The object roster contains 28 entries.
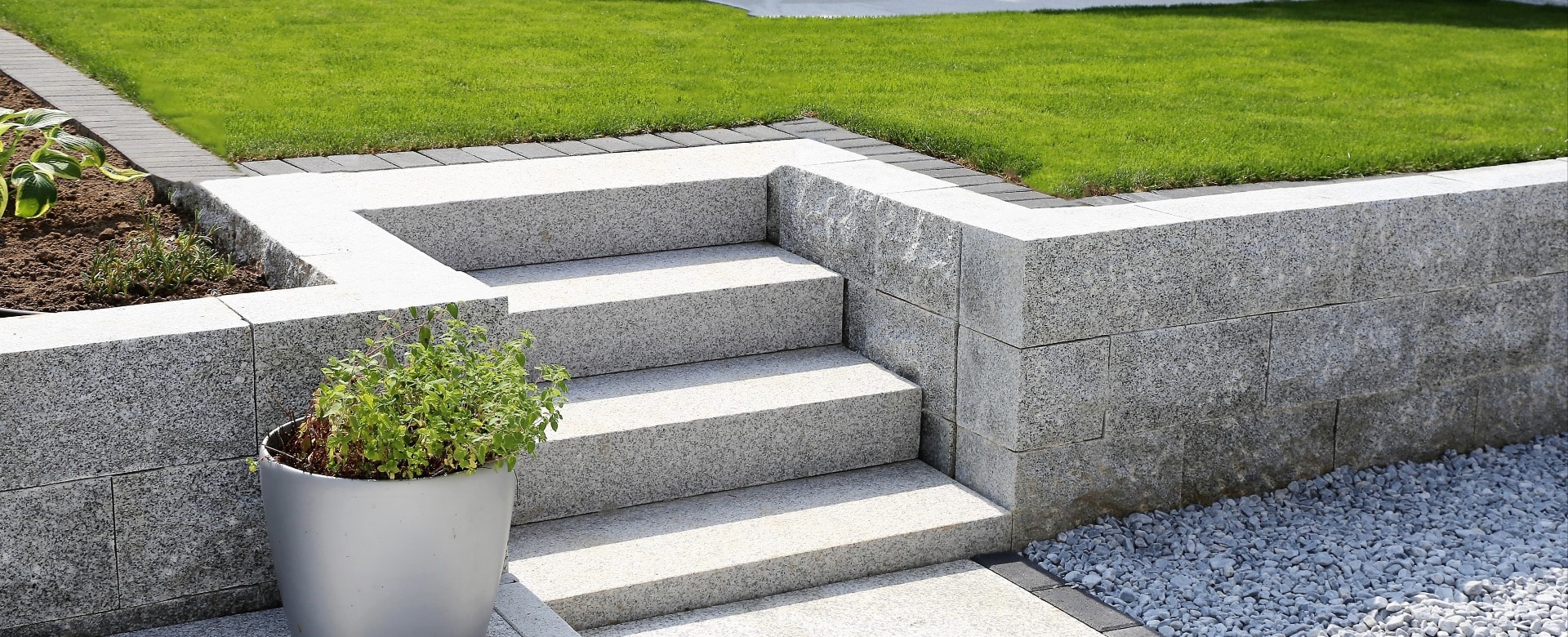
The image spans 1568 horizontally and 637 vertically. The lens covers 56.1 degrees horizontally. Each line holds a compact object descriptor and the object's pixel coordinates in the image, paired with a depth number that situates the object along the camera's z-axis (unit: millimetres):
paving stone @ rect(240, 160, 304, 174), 5883
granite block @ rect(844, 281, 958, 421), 4965
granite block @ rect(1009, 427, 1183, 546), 4781
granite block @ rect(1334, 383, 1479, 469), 5395
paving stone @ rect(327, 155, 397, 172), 5977
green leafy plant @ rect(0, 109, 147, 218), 4559
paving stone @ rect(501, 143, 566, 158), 6281
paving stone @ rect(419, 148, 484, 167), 6141
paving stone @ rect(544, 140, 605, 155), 6367
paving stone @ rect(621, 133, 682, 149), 6516
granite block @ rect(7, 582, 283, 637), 3604
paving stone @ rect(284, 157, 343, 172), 5949
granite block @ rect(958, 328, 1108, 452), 4617
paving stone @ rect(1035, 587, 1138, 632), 4320
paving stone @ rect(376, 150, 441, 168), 6070
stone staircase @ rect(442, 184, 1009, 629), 4355
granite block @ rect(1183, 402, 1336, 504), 5094
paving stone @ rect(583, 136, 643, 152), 6430
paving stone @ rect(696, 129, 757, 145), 6641
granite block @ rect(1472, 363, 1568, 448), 5719
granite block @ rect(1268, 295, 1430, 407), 5109
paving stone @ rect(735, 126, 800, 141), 6734
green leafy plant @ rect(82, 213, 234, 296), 4324
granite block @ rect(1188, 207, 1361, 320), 4844
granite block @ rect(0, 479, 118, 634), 3467
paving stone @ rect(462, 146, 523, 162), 6199
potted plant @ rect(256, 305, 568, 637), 3207
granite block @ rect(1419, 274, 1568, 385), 5445
